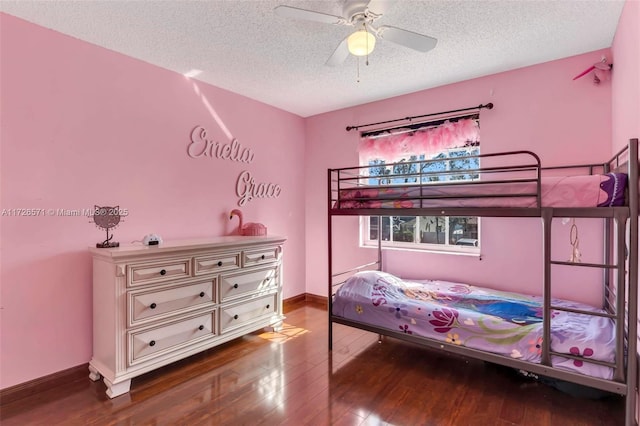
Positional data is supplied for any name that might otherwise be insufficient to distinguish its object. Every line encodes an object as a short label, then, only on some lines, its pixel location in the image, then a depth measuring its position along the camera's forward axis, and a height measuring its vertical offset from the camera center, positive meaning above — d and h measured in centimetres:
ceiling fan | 182 +110
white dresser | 229 -74
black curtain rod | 319 +107
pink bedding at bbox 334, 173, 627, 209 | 183 +12
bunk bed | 180 -76
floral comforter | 199 -81
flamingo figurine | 355 -19
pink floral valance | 333 +79
